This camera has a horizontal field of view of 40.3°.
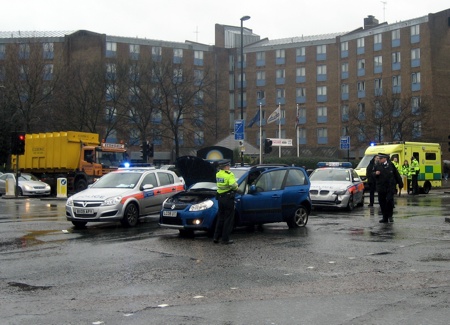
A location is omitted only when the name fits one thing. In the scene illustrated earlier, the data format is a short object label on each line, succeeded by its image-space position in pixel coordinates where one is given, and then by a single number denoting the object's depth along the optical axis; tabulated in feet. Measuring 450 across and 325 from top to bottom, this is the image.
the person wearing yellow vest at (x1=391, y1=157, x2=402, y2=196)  95.89
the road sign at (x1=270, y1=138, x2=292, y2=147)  99.96
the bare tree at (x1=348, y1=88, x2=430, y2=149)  189.78
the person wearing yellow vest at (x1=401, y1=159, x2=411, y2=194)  97.19
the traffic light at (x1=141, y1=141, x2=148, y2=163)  113.50
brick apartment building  219.82
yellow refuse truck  110.42
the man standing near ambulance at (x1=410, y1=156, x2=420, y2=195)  97.66
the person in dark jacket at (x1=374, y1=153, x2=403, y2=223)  52.80
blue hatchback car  43.21
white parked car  108.27
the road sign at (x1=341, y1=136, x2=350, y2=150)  127.30
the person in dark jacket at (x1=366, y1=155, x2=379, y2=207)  73.82
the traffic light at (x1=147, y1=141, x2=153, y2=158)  115.24
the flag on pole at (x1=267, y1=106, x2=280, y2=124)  114.11
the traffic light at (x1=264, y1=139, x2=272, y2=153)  93.86
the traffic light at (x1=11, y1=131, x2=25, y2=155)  103.50
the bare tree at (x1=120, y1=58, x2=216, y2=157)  182.70
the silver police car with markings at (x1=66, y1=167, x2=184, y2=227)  49.85
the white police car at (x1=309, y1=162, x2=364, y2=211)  68.44
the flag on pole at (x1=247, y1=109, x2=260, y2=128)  123.67
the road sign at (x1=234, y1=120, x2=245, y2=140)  93.15
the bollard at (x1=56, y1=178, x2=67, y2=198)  101.60
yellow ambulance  100.53
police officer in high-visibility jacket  40.09
